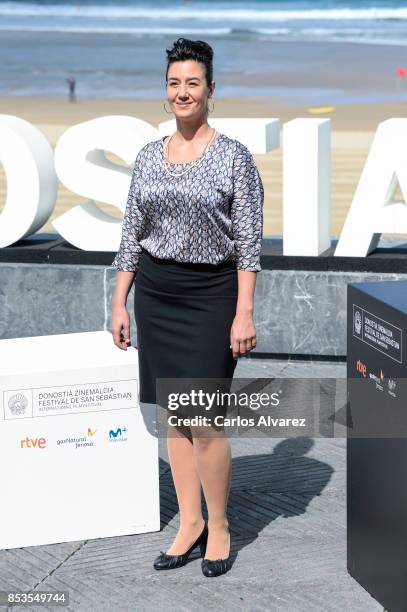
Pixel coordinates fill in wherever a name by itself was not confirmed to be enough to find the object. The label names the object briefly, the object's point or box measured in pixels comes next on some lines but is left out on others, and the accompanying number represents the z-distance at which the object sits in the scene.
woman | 4.77
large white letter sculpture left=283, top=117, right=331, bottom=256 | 8.13
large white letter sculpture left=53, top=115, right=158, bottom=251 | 8.41
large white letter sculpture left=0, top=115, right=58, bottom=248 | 8.45
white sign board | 5.26
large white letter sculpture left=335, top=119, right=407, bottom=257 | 8.05
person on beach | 33.28
